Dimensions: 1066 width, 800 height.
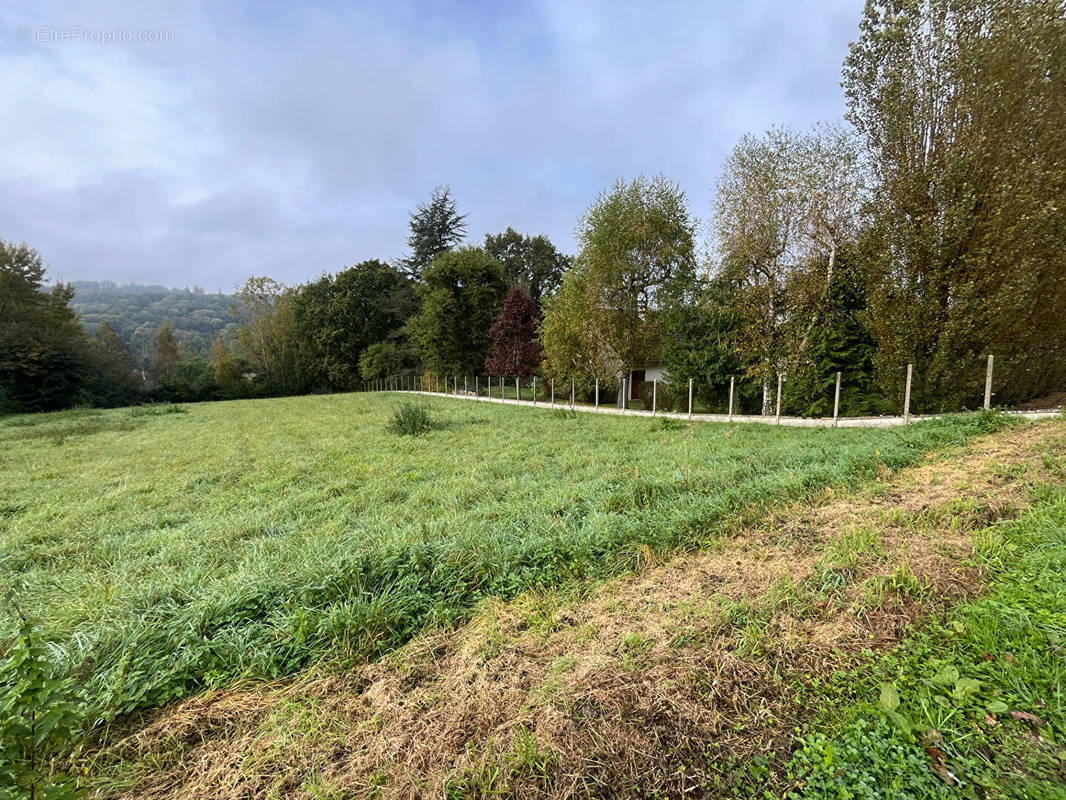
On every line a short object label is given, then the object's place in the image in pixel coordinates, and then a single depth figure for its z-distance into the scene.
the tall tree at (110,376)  28.40
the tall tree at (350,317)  39.12
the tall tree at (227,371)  38.25
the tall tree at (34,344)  23.03
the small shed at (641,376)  21.14
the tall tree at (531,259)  38.88
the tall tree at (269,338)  40.56
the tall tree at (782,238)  12.48
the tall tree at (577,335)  17.94
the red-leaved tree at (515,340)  24.78
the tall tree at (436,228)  39.06
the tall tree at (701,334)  14.62
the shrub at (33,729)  1.23
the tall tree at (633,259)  17.00
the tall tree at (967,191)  8.68
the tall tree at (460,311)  29.20
